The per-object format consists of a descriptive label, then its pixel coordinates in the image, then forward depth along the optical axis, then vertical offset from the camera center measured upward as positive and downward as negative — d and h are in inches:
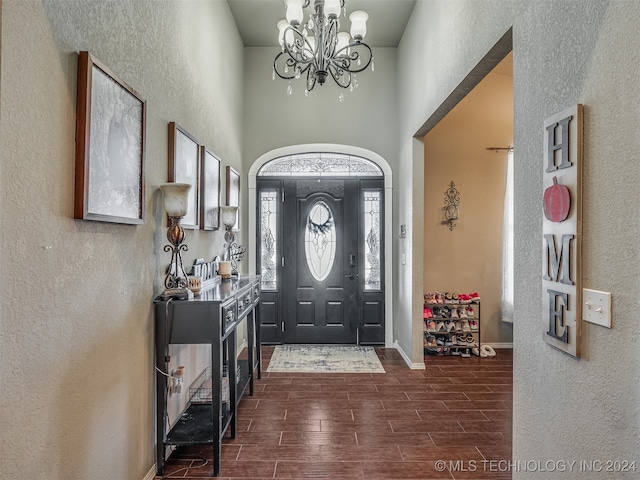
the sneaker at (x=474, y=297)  191.6 -25.3
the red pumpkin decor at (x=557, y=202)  60.2 +6.8
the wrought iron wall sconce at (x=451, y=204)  199.8 +20.3
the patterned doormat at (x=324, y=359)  170.1 -52.9
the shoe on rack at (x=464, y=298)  191.5 -25.7
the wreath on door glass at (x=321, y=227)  208.7 +8.7
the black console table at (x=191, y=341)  93.0 -22.8
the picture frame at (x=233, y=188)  169.9 +24.7
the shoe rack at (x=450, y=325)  190.1 -38.5
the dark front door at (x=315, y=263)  208.4 -9.9
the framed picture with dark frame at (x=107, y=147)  63.7 +17.2
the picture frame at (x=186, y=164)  105.0 +22.4
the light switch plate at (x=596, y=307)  52.4 -8.3
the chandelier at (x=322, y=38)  109.3 +61.7
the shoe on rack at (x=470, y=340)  190.9 -45.6
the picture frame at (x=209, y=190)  131.6 +18.6
